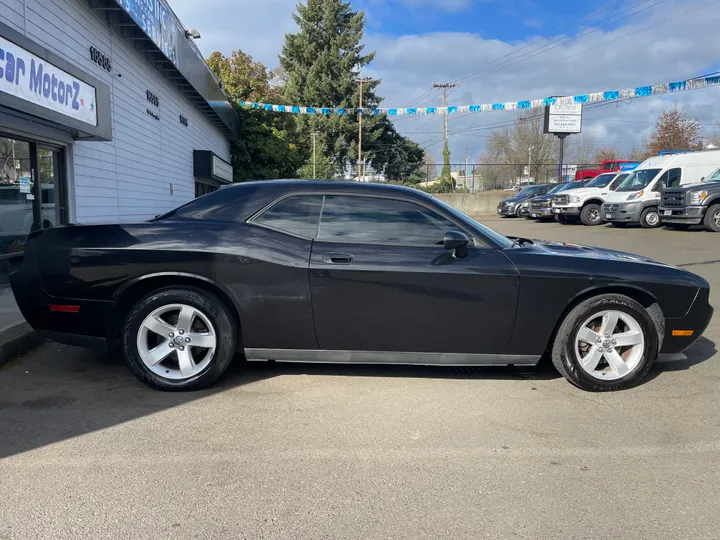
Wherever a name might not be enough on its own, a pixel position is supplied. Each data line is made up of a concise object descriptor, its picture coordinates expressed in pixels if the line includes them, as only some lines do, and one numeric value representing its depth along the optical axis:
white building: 7.01
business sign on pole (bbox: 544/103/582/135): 33.97
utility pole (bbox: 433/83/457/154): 51.74
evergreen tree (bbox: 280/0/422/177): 46.94
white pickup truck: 20.69
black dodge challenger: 4.00
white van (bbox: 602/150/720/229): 18.14
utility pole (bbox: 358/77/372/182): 44.59
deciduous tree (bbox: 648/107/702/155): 40.75
